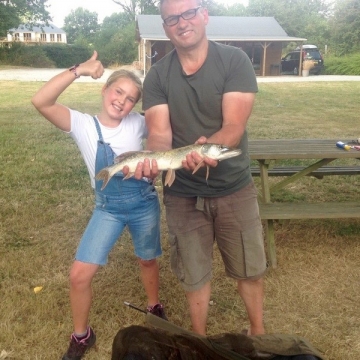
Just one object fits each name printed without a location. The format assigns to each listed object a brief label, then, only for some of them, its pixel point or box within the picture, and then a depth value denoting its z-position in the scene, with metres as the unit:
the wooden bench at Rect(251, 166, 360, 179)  5.15
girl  2.77
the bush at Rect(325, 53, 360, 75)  34.47
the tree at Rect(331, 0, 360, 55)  46.41
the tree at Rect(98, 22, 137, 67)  48.81
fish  2.37
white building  93.62
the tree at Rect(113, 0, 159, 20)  72.12
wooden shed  33.94
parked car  34.59
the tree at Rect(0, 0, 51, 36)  34.28
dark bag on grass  2.12
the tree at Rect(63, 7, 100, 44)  97.25
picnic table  4.10
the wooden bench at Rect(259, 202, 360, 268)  4.16
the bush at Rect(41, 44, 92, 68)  45.78
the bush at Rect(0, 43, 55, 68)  41.81
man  2.49
